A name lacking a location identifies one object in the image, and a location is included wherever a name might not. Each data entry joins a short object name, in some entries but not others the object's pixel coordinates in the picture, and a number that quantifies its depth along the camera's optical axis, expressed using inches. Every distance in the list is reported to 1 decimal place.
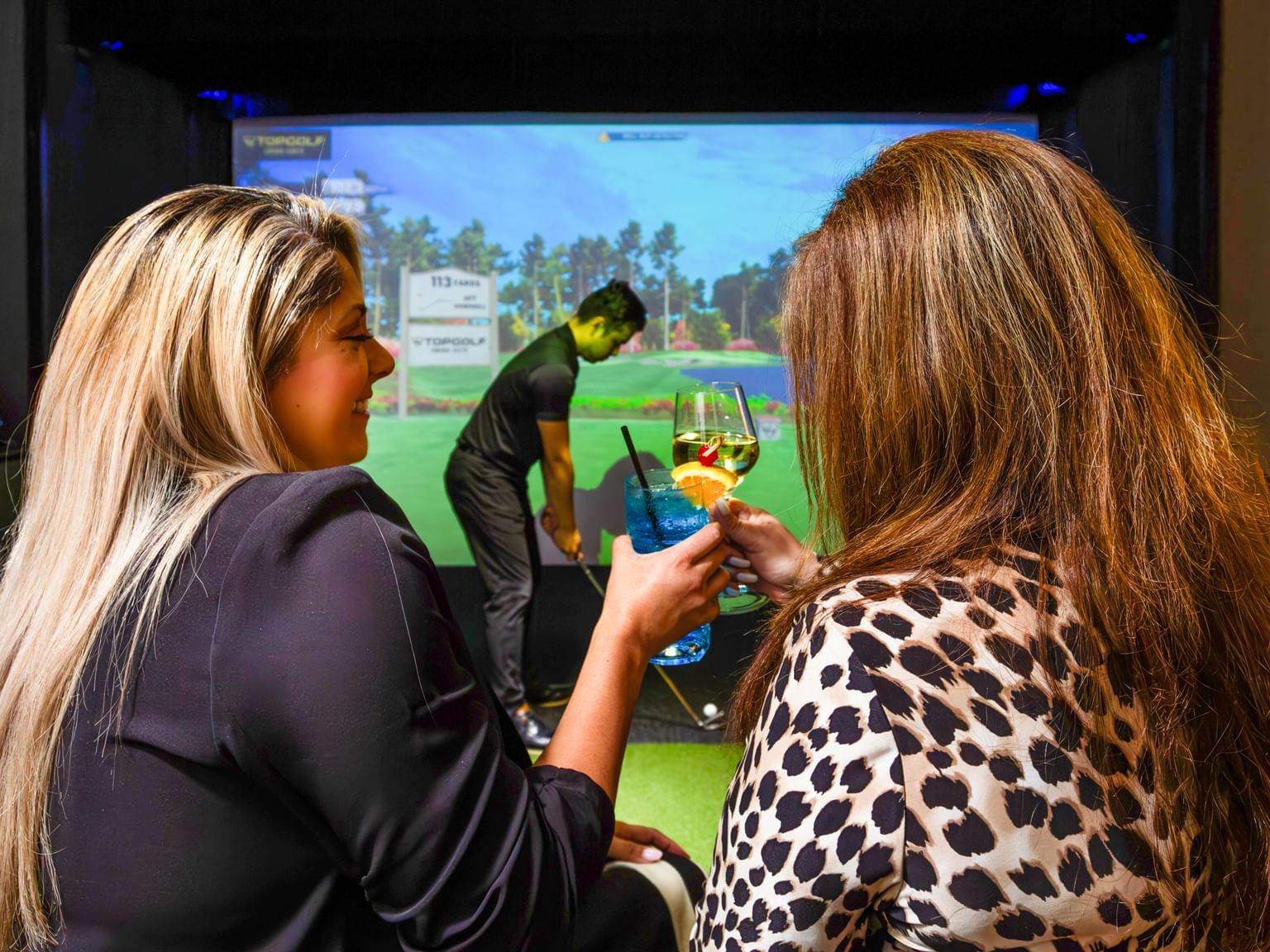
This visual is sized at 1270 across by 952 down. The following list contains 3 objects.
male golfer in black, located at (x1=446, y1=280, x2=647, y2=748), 137.1
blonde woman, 30.7
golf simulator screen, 149.4
